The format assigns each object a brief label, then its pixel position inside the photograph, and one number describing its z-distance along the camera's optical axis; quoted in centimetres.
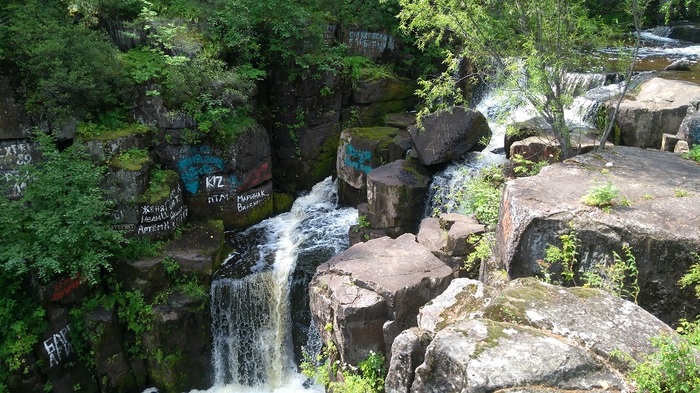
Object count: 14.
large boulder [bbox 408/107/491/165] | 1127
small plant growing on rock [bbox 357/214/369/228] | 1141
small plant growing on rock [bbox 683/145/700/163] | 721
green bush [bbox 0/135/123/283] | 882
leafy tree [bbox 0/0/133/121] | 1001
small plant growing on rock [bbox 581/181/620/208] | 566
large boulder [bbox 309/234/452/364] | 712
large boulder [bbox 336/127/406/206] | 1249
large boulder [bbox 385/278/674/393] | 347
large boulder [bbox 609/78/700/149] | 936
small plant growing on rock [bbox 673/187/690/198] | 599
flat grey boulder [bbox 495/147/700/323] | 531
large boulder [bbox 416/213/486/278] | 826
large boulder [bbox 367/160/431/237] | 1095
